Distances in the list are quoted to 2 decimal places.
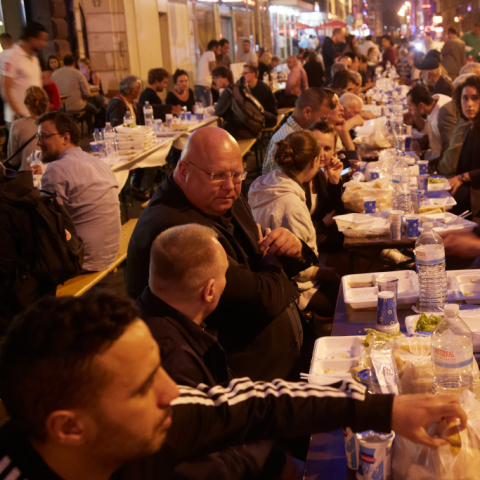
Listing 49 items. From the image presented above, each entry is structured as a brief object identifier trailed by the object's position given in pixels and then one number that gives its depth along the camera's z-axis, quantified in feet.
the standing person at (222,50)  43.29
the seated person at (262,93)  32.55
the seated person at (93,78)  40.40
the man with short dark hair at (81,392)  3.18
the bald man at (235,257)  7.57
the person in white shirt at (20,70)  21.61
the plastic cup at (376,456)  4.79
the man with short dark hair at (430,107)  22.57
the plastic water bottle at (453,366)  5.53
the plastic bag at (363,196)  13.58
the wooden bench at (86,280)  12.32
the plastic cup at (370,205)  13.10
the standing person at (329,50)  49.57
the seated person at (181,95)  31.14
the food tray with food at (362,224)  11.92
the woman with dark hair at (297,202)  11.04
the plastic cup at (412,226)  11.37
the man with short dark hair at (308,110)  17.10
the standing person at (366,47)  61.46
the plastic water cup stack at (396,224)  11.39
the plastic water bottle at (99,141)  19.46
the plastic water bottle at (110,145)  19.48
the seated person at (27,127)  18.66
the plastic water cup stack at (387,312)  7.46
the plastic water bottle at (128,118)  23.81
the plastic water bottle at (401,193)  13.26
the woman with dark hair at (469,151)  16.40
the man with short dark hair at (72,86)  35.68
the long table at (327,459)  5.12
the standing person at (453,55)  39.55
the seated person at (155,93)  28.86
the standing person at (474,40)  47.93
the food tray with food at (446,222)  11.53
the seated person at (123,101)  24.35
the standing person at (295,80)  40.01
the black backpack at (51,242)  10.90
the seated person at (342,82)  29.14
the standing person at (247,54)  51.49
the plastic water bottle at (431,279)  8.18
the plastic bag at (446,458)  4.43
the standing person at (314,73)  45.27
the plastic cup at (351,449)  5.04
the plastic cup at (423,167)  16.78
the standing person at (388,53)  57.31
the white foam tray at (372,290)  8.43
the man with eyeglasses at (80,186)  13.15
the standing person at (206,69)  40.01
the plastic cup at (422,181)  14.74
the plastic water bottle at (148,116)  25.18
